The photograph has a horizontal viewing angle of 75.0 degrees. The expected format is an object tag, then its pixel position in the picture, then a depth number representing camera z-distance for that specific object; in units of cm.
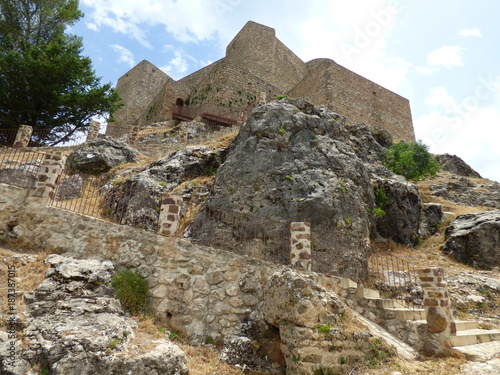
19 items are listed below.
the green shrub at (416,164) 1809
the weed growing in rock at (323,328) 546
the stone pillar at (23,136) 1502
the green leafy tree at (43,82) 1673
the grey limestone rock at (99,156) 1470
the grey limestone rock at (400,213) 1343
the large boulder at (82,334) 451
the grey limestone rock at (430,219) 1449
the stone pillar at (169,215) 698
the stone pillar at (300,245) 739
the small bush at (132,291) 599
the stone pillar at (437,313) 628
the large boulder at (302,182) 966
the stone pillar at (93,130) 1742
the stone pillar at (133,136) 1964
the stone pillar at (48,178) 716
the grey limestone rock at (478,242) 1202
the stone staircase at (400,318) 665
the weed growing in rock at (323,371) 520
